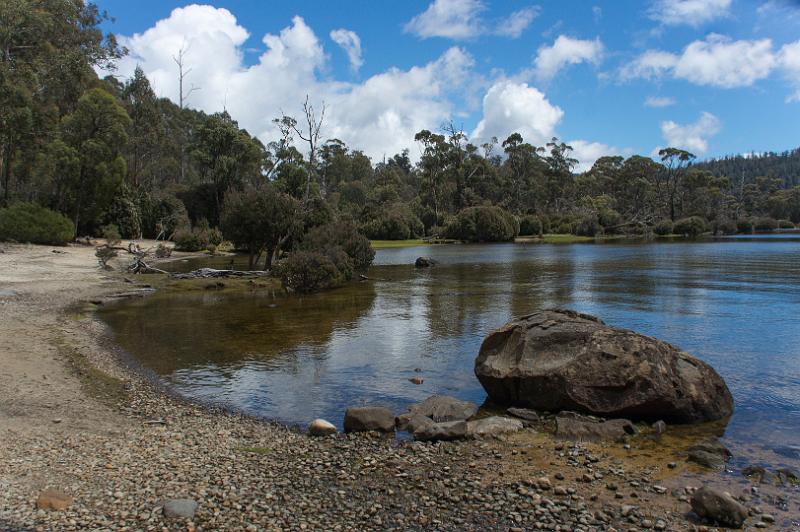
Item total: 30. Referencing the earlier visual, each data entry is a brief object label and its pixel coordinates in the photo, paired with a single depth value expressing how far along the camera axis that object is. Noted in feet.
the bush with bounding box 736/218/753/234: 419.54
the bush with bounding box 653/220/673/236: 373.81
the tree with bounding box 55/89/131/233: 168.45
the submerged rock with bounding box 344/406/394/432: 35.14
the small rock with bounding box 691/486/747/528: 23.38
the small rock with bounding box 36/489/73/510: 22.98
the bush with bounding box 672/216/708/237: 372.58
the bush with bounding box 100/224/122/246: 171.84
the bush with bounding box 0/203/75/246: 147.64
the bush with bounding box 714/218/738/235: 398.83
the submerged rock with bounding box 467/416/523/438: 34.68
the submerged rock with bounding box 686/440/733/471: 29.99
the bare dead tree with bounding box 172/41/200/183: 353.31
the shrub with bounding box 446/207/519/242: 339.98
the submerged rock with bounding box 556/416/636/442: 34.12
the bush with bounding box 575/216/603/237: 379.55
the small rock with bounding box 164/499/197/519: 22.86
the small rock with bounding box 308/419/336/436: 34.55
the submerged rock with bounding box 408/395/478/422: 37.60
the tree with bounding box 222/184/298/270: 124.36
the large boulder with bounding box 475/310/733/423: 36.86
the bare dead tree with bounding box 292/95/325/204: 175.63
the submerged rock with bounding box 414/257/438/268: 166.61
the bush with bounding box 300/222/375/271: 125.30
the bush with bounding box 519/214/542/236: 376.68
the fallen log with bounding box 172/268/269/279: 120.98
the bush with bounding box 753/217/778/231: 435.94
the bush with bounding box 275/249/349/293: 108.17
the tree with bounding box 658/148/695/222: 422.41
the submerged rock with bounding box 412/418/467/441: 33.45
